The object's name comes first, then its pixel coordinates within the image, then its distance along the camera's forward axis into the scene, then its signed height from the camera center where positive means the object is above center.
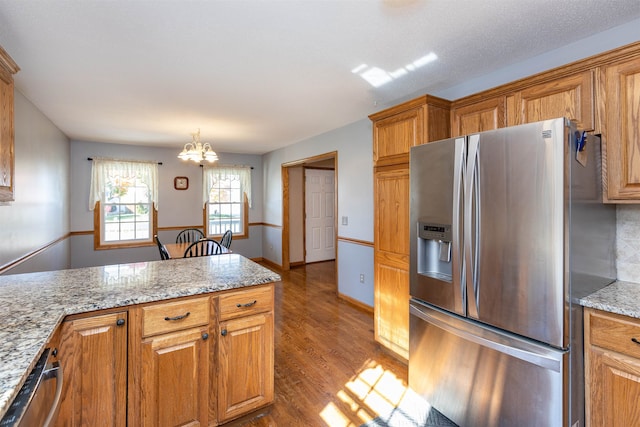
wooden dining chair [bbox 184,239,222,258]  3.65 -0.44
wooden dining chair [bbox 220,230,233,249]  4.47 -0.34
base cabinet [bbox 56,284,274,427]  1.44 -0.78
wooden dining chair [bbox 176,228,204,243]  5.85 -0.42
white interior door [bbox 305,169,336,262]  6.41 -0.02
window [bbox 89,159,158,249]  5.28 +0.23
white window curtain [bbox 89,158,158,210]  5.20 +0.74
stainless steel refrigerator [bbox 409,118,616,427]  1.47 -0.30
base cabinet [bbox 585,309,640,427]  1.42 -0.75
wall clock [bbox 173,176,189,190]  5.93 +0.62
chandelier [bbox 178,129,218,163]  3.57 +0.71
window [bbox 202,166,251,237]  6.23 +0.33
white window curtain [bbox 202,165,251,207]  6.14 +0.80
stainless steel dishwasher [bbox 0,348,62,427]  0.85 -0.57
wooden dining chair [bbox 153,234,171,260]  3.46 -0.44
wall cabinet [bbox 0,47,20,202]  1.56 +0.46
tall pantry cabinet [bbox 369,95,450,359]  2.44 +0.11
